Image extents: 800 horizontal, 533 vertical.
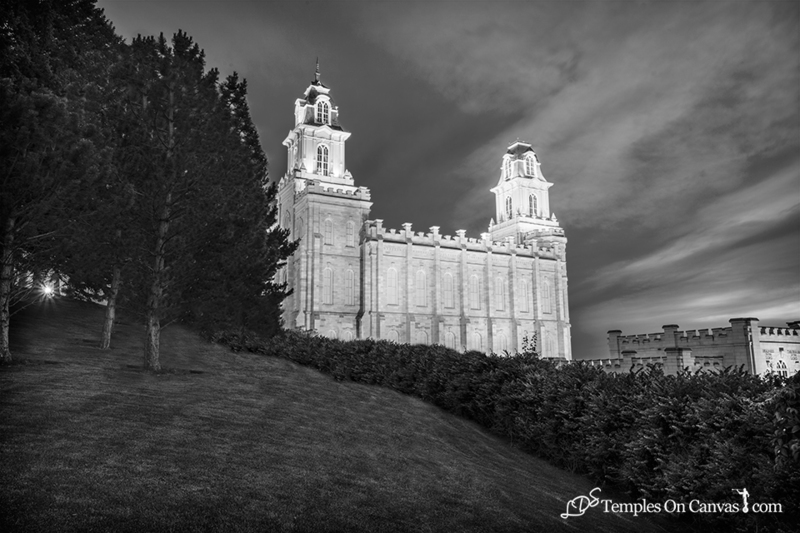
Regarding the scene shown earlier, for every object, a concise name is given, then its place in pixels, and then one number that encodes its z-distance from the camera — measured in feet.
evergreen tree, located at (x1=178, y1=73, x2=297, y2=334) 56.44
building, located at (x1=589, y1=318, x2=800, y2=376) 89.81
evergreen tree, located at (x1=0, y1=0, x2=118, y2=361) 40.37
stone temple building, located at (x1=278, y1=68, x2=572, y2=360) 155.12
